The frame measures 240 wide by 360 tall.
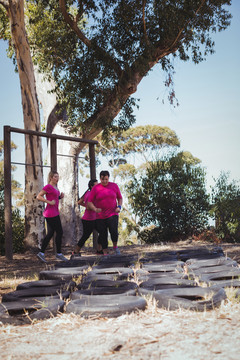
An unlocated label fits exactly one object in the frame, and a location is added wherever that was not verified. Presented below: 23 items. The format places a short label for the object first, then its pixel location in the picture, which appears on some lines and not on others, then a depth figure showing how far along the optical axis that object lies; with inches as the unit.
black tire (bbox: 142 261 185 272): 214.5
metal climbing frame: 397.7
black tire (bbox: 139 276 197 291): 171.5
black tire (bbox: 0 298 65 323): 139.6
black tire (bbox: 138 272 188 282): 190.9
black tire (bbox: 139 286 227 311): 137.4
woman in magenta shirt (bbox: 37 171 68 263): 327.0
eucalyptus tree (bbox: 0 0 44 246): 468.1
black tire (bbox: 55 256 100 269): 255.0
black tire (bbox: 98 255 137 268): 242.1
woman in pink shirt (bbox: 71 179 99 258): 339.9
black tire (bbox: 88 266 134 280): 213.9
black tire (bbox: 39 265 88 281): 224.0
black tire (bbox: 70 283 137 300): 158.2
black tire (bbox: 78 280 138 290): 176.4
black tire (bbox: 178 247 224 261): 258.1
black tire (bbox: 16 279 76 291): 189.0
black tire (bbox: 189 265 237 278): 201.6
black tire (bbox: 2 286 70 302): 169.1
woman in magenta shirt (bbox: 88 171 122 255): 319.7
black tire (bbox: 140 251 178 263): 259.6
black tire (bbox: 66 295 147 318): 134.3
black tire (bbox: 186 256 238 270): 225.4
